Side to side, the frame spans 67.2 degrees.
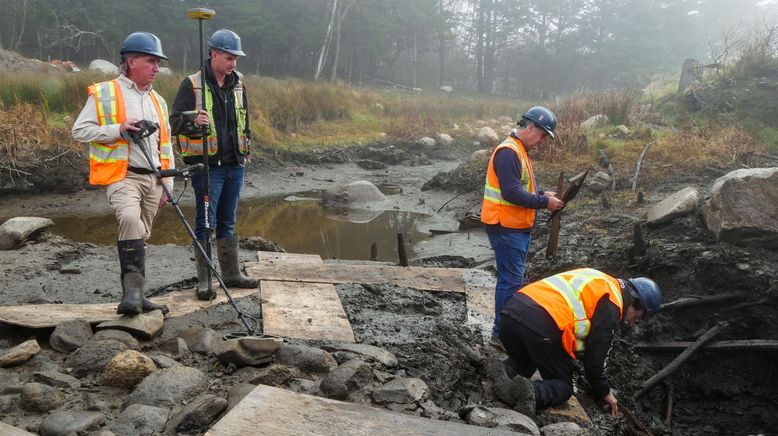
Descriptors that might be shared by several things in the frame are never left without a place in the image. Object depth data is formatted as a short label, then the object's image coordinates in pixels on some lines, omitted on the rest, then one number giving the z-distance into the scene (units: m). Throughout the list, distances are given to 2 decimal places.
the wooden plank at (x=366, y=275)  5.62
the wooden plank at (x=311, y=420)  2.65
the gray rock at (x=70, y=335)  3.47
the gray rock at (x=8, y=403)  2.79
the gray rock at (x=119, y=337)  3.54
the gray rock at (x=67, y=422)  2.64
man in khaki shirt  3.89
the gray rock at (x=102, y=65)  22.77
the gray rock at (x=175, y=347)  3.58
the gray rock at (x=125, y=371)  3.11
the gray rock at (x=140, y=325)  3.71
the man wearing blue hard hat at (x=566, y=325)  3.76
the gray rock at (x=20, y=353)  3.24
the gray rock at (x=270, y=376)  3.20
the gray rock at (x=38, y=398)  2.82
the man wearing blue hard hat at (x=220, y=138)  4.52
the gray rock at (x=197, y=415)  2.74
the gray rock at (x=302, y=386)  3.21
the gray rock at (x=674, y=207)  6.44
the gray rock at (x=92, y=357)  3.25
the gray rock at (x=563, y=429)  3.32
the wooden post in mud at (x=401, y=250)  6.76
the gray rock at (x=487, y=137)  21.50
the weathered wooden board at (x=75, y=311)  3.70
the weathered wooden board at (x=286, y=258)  6.54
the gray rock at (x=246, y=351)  3.40
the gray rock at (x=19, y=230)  6.66
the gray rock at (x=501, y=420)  3.15
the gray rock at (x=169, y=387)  2.97
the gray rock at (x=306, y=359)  3.47
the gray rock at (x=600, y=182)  9.24
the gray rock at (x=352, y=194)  12.27
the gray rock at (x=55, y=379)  3.05
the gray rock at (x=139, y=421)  2.72
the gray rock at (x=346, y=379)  3.15
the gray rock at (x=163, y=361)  3.35
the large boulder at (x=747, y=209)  5.45
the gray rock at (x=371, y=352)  3.72
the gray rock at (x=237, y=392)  2.93
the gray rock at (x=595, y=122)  12.53
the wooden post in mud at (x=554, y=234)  5.44
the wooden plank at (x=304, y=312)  4.27
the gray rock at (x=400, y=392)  3.21
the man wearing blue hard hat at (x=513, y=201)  4.48
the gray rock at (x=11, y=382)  2.91
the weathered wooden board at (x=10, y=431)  2.47
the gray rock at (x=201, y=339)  3.63
